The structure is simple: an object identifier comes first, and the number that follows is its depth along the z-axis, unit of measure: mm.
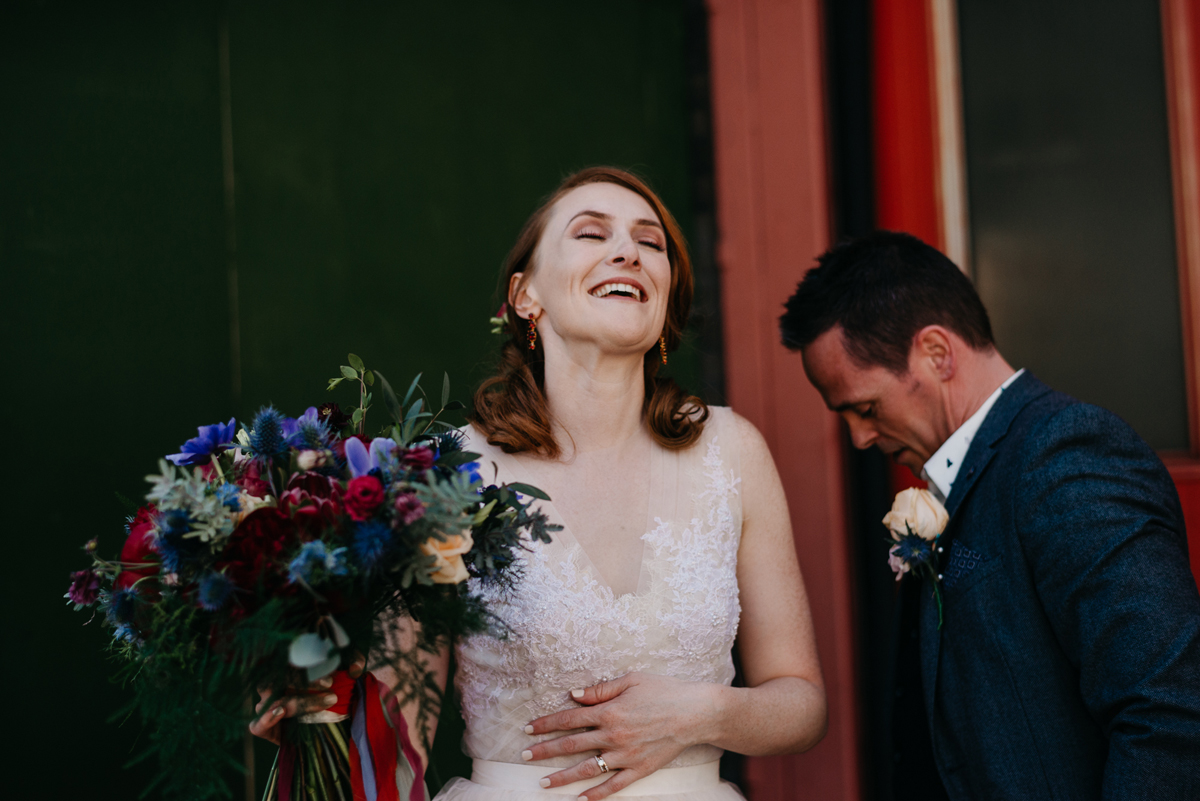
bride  1910
